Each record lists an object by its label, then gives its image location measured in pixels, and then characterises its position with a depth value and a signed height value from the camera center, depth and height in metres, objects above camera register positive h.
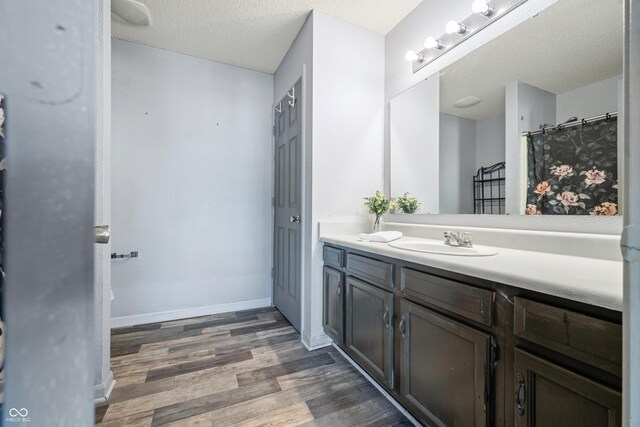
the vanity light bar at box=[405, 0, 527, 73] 1.34 +1.06
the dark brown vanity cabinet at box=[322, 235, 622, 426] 0.63 -0.41
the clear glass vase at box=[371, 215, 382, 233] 1.97 -0.08
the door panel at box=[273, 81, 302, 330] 2.11 +0.03
